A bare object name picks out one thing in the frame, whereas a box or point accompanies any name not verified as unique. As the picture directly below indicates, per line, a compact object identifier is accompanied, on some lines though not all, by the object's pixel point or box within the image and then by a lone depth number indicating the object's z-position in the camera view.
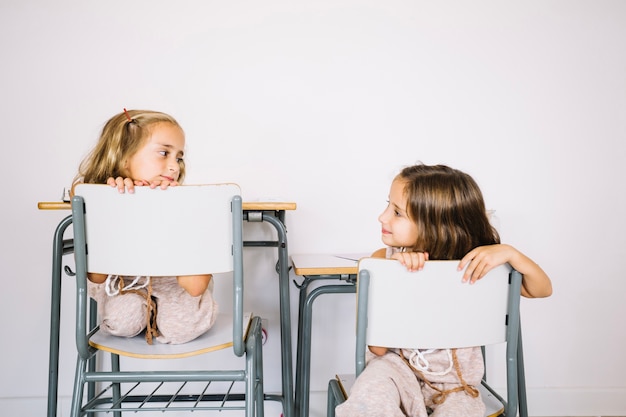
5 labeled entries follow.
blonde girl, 1.14
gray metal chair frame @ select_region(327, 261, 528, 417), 0.86
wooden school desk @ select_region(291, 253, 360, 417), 1.46
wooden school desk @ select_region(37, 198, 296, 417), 1.44
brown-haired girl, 0.87
